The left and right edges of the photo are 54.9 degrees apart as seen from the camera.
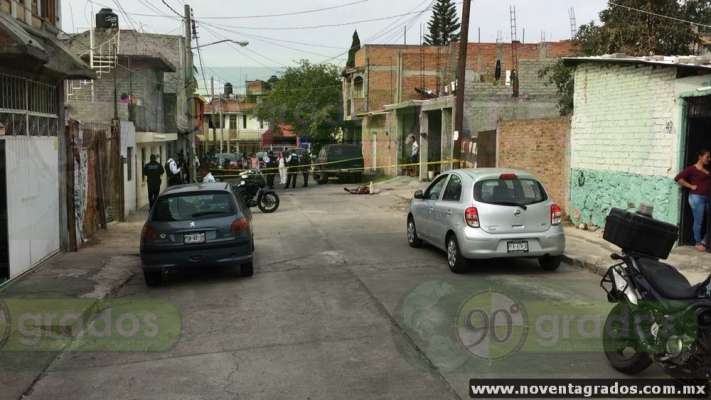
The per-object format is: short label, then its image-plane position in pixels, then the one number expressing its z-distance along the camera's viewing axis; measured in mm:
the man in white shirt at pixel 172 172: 22312
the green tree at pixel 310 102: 62438
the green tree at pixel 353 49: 64575
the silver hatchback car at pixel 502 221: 10406
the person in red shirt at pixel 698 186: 11633
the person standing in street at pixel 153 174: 20047
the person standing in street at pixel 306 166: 35188
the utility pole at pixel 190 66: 27891
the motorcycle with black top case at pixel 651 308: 5035
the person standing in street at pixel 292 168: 34375
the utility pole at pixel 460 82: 21812
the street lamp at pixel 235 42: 31820
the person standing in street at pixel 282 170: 33562
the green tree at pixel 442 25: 73812
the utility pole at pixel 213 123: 67975
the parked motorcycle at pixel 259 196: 21922
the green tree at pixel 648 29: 21781
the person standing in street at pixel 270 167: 33281
